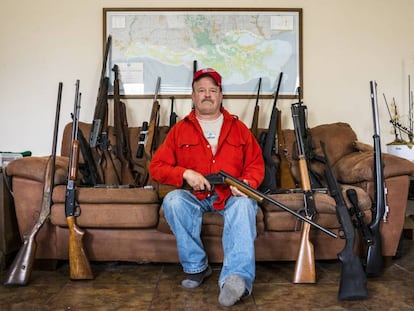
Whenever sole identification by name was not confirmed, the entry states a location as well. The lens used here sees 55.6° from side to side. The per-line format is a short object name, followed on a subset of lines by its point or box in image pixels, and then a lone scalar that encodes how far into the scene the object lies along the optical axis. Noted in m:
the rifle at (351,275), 1.87
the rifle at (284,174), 2.89
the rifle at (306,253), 2.13
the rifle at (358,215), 2.25
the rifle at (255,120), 3.25
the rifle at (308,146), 2.73
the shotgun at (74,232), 2.21
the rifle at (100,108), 3.03
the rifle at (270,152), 2.76
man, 1.97
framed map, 3.43
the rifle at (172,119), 3.26
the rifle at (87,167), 2.79
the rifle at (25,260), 2.12
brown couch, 2.35
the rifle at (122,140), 3.04
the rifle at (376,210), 2.19
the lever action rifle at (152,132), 2.97
